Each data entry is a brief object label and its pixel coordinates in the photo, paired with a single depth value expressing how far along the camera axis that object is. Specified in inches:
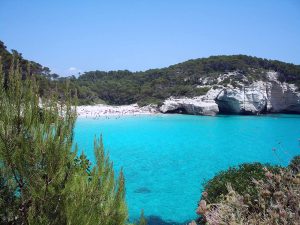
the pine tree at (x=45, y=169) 159.9
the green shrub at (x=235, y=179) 303.8
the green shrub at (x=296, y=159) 323.7
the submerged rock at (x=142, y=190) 622.0
